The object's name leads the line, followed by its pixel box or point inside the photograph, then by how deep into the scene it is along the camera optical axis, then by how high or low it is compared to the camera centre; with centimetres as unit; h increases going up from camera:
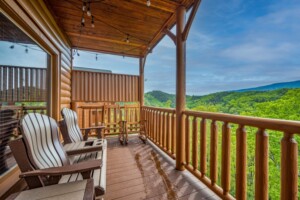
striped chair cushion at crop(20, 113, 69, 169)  122 -40
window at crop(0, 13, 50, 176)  148 +26
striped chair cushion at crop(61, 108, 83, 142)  233 -42
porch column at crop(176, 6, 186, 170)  237 +25
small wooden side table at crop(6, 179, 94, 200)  93 -63
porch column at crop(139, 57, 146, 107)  484 +66
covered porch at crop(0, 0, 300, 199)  138 -21
